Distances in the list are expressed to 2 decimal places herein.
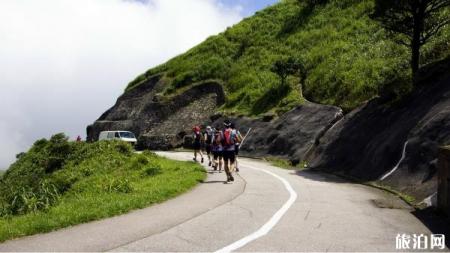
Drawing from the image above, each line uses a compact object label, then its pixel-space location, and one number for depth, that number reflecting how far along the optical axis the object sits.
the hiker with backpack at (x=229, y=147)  16.09
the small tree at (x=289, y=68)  39.59
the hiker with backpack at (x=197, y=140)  24.30
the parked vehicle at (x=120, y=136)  42.56
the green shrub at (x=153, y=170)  21.16
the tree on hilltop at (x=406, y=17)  22.06
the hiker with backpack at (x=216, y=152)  19.81
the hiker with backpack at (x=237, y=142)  16.55
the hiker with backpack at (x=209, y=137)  22.62
